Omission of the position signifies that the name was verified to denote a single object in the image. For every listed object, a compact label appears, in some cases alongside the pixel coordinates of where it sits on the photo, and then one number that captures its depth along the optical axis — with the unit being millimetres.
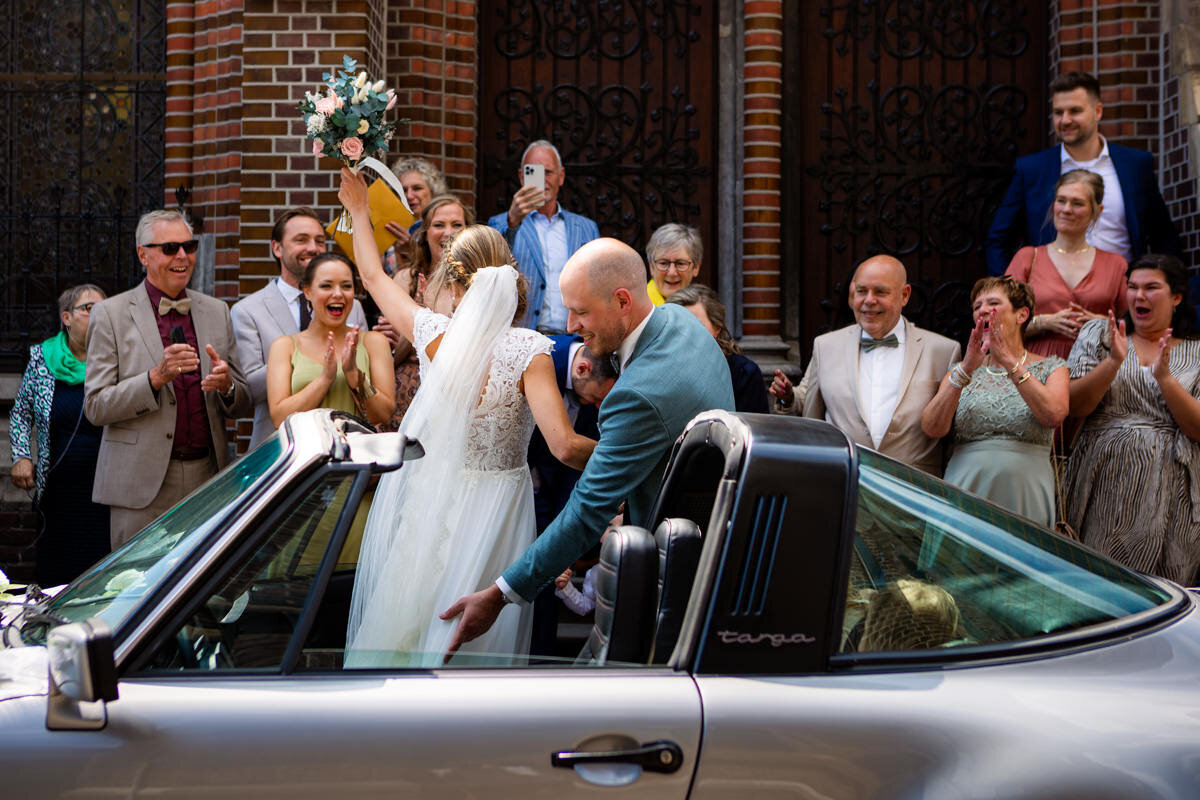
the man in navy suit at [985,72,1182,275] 7070
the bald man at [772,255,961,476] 5746
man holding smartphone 6859
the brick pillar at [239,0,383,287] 7695
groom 3127
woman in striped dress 5711
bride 3799
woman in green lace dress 5426
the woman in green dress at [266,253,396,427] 5422
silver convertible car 2201
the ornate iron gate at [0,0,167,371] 8625
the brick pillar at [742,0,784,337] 8602
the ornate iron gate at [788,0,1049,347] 8820
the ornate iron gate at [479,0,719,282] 8820
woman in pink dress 6266
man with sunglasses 5770
